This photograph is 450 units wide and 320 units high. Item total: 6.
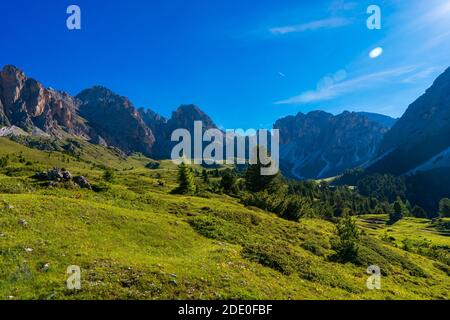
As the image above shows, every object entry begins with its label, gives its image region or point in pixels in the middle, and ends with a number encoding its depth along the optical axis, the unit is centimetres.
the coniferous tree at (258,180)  9238
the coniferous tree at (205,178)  12602
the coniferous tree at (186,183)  8094
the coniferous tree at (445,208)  18275
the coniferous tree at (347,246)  4378
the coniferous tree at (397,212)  17306
